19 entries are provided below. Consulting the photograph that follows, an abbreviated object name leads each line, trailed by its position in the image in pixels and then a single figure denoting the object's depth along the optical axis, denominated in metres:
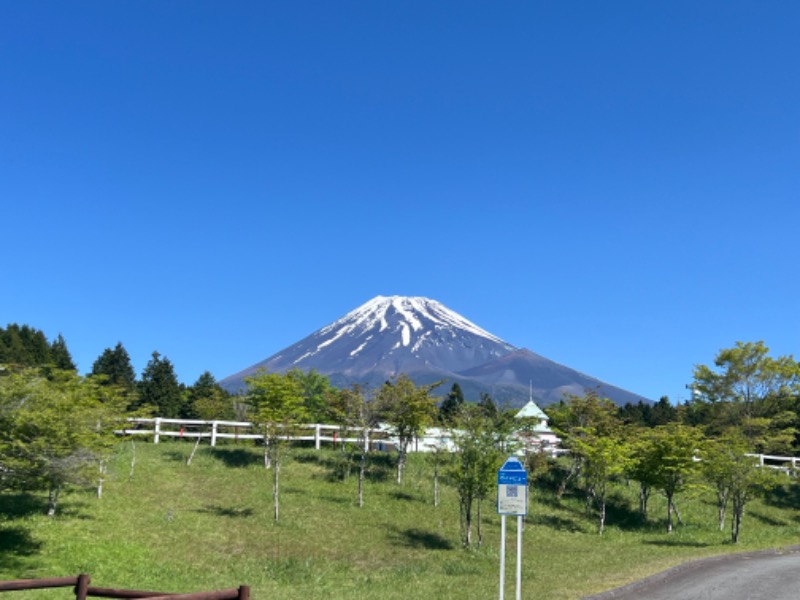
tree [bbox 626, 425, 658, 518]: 30.14
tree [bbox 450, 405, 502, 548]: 23.22
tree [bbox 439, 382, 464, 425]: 64.25
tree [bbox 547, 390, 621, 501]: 32.75
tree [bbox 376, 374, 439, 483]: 29.44
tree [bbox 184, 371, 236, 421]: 44.70
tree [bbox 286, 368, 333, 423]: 50.19
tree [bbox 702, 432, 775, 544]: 26.30
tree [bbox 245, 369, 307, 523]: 25.57
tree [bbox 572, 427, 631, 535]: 28.55
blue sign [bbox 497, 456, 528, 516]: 11.67
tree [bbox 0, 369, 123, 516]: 18.73
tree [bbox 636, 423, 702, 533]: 29.33
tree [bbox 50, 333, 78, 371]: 63.19
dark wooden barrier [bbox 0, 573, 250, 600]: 7.16
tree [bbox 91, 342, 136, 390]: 69.25
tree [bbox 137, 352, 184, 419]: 59.34
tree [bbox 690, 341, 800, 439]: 45.59
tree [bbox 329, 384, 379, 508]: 28.14
